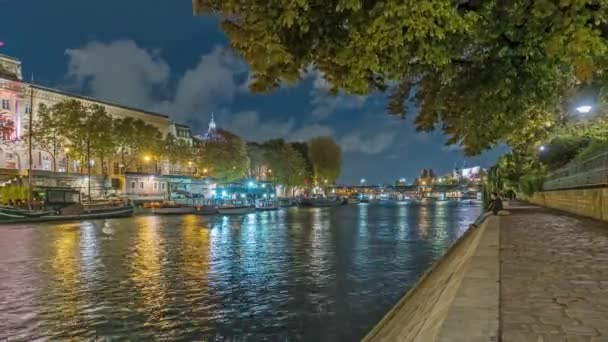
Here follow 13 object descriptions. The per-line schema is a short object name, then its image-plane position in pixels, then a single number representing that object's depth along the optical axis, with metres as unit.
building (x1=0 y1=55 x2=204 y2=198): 68.31
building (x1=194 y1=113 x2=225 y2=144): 98.71
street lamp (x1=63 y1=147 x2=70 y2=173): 76.62
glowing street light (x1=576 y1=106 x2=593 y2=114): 19.61
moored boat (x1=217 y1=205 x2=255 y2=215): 75.08
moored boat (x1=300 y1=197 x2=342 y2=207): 111.50
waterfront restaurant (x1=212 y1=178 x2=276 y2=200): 98.84
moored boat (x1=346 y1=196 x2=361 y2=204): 155.51
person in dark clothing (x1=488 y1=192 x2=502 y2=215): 26.94
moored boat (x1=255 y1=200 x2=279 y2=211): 87.88
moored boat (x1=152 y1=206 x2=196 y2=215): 67.81
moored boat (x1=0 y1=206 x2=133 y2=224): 48.72
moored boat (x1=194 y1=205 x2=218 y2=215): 70.25
